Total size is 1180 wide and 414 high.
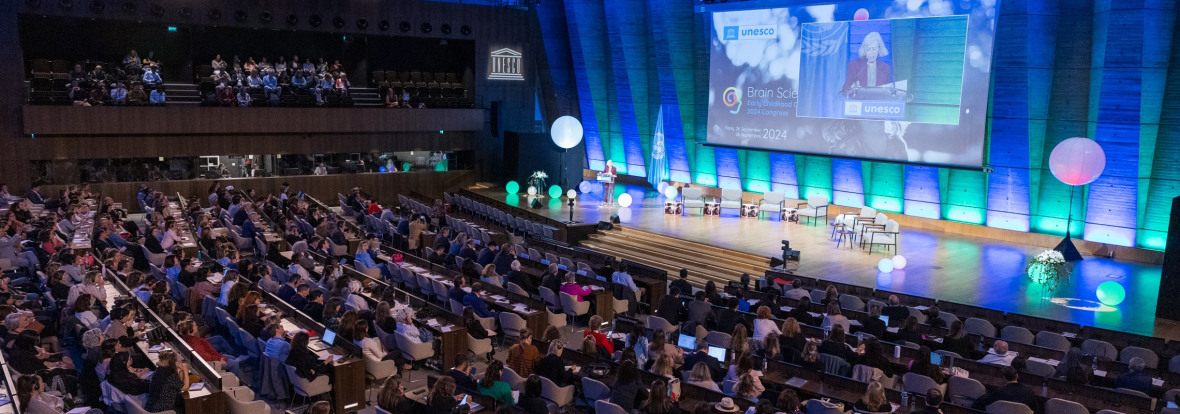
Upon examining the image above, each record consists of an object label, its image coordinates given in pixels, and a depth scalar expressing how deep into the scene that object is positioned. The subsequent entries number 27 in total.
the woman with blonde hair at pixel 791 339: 10.24
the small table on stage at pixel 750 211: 22.23
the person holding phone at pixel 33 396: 7.66
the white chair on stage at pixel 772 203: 22.16
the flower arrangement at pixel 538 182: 26.03
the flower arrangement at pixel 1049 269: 14.78
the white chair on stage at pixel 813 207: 21.81
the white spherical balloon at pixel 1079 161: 14.59
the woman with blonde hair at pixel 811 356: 9.48
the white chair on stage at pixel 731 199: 22.69
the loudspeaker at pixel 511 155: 27.31
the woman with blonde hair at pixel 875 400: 8.05
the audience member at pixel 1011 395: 8.27
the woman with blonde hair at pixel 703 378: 8.81
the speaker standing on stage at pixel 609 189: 23.94
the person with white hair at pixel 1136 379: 8.87
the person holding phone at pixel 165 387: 8.16
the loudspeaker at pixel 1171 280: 13.07
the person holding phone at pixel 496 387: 8.60
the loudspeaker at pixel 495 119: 28.77
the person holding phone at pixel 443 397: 7.81
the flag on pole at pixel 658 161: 25.12
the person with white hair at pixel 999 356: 10.07
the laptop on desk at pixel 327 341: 10.16
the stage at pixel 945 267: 13.77
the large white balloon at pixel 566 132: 21.31
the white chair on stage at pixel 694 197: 22.73
